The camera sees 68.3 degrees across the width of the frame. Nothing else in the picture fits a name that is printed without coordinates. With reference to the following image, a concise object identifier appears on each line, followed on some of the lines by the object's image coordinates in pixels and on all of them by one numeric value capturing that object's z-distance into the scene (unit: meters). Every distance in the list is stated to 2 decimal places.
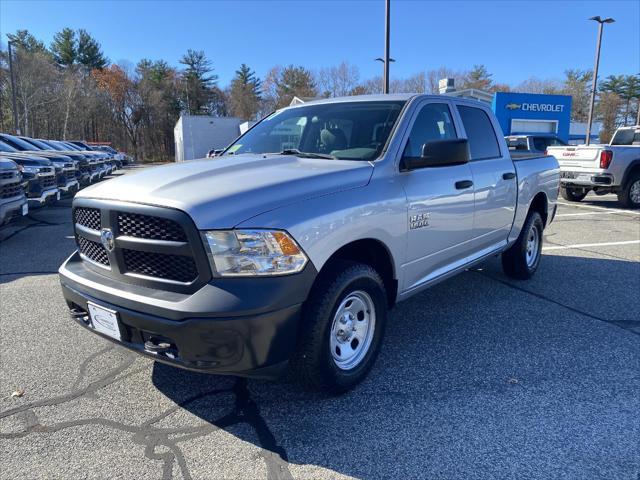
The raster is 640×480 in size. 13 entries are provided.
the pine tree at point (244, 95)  69.38
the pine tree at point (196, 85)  70.50
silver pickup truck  2.38
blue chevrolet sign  27.05
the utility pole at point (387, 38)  17.05
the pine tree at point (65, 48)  64.88
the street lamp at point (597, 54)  25.26
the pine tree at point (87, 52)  66.19
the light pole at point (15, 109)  32.06
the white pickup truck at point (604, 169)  11.13
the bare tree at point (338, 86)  54.46
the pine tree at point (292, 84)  65.06
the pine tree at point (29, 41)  62.43
